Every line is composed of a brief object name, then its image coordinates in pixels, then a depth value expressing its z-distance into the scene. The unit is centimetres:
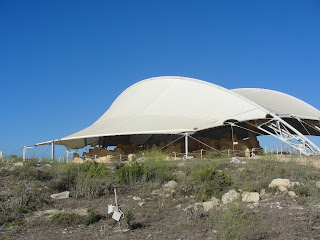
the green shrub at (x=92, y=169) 1499
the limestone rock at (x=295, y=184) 1251
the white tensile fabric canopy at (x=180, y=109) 2405
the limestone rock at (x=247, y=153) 2578
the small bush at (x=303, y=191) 1161
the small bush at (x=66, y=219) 988
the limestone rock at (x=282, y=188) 1212
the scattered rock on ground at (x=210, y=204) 1062
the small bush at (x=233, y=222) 765
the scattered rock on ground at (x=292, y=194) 1161
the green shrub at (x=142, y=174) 1462
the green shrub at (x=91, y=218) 980
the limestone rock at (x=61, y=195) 1271
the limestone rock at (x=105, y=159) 2516
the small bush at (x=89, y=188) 1285
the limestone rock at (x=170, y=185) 1356
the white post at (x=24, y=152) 2338
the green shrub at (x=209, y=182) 1252
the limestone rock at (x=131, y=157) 2398
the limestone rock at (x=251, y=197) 1124
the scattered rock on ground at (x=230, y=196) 1120
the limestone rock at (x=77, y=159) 2598
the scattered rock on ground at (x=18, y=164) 1731
